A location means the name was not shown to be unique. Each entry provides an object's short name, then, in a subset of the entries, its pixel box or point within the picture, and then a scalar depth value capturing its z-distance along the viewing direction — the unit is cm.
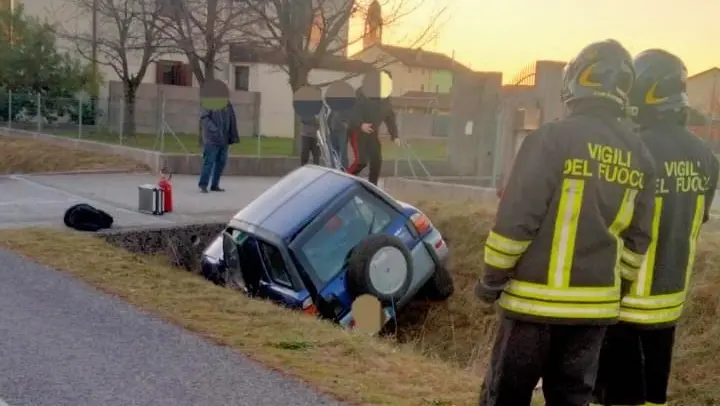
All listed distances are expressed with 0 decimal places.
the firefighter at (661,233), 374
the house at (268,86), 3267
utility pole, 2606
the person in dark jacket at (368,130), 1129
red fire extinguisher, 1051
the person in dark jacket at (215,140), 1312
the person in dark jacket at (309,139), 1411
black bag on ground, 888
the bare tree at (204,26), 2100
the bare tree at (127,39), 2317
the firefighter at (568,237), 301
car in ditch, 689
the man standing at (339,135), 1270
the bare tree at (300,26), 1986
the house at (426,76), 5681
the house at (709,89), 1747
